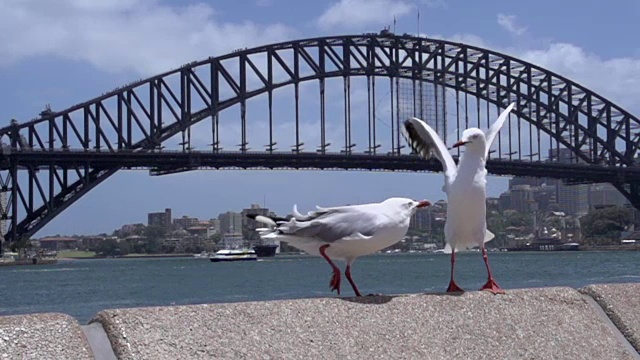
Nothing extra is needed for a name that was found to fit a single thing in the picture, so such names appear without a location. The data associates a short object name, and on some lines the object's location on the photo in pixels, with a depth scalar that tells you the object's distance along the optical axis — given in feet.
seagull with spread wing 15.42
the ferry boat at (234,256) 260.42
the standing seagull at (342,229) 14.20
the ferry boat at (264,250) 283.10
